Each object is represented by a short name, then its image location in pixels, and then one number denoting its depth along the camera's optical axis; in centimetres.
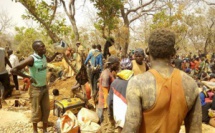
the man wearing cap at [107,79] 340
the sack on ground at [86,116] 396
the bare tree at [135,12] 1387
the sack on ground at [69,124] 361
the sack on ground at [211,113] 499
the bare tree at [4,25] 3303
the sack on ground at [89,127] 378
